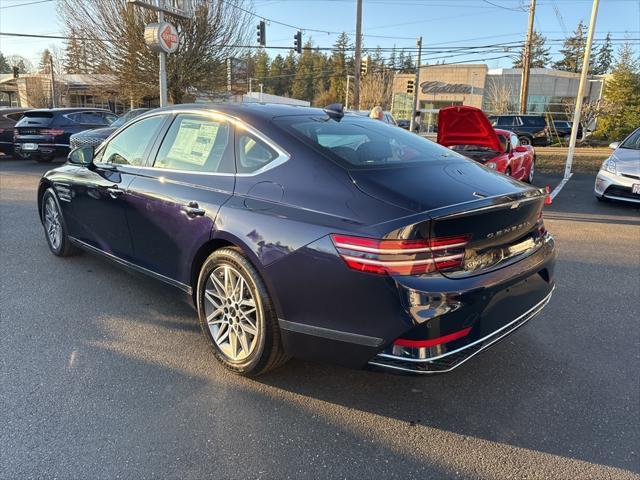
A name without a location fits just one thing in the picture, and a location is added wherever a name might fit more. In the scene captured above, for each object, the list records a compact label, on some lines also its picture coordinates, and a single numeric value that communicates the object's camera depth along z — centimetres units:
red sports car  798
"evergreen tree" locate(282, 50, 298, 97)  9219
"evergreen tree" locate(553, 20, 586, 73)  7445
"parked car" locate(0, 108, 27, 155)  1500
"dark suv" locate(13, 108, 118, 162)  1336
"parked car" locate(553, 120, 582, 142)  2747
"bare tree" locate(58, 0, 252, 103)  1984
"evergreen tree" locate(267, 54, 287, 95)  9241
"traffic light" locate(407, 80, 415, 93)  2839
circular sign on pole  1167
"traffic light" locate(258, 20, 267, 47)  2266
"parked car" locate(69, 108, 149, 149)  1162
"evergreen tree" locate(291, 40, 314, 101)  9012
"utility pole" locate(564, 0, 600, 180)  1118
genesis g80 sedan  224
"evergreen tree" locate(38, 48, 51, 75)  5111
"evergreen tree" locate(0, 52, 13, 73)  9350
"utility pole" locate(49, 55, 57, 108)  3926
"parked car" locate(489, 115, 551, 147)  2480
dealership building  4922
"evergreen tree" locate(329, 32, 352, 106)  8281
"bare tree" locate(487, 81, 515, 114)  3850
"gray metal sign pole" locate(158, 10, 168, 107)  1248
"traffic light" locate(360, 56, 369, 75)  2484
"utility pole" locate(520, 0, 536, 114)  2795
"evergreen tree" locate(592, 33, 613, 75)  8200
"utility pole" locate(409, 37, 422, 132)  2897
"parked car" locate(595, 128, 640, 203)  779
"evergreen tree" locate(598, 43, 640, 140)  2442
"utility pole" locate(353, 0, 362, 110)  2027
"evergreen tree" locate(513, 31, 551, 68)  7393
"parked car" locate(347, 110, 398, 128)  1136
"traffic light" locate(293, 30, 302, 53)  2523
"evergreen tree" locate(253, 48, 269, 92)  9169
